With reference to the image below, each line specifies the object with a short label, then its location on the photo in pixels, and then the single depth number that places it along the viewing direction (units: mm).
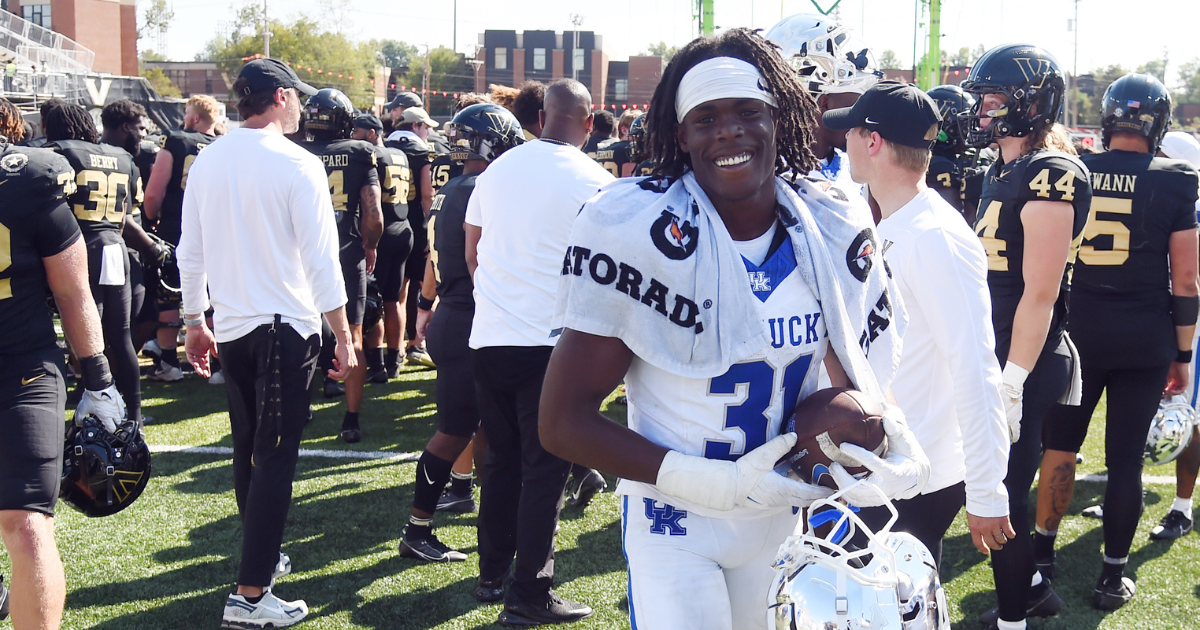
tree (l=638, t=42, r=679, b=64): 99338
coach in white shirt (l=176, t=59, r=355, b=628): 4086
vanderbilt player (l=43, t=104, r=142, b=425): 6582
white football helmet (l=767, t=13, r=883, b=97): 4062
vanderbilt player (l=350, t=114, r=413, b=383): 8258
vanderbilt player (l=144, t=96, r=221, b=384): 8180
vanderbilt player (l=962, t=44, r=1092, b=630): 3486
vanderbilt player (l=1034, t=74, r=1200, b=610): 4383
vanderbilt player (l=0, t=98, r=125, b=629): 3143
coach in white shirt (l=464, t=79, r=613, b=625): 4141
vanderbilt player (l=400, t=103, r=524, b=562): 4871
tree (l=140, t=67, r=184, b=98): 64250
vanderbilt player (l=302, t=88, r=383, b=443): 6988
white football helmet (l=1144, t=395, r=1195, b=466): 4996
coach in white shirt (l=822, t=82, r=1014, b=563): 2779
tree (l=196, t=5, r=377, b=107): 72375
